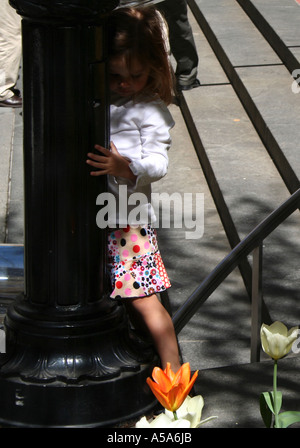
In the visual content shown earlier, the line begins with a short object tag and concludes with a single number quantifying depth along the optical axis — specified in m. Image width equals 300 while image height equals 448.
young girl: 2.67
